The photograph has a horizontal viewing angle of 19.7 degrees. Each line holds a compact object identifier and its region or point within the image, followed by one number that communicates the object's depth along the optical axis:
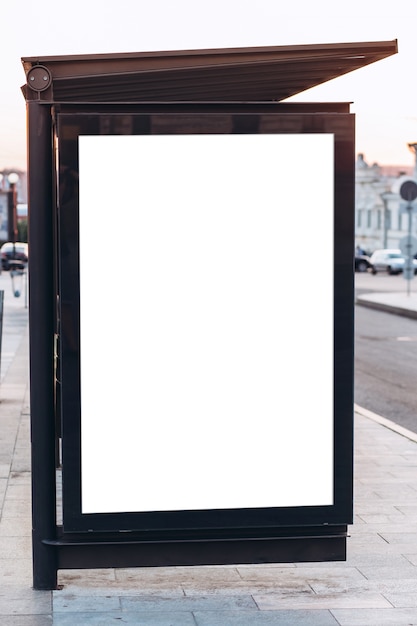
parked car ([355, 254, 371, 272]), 63.28
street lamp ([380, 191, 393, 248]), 104.18
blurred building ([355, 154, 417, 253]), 104.94
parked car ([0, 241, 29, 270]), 58.41
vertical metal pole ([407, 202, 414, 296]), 32.56
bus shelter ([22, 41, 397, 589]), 5.39
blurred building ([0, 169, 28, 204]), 128.88
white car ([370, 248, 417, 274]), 59.31
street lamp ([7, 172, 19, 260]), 46.81
